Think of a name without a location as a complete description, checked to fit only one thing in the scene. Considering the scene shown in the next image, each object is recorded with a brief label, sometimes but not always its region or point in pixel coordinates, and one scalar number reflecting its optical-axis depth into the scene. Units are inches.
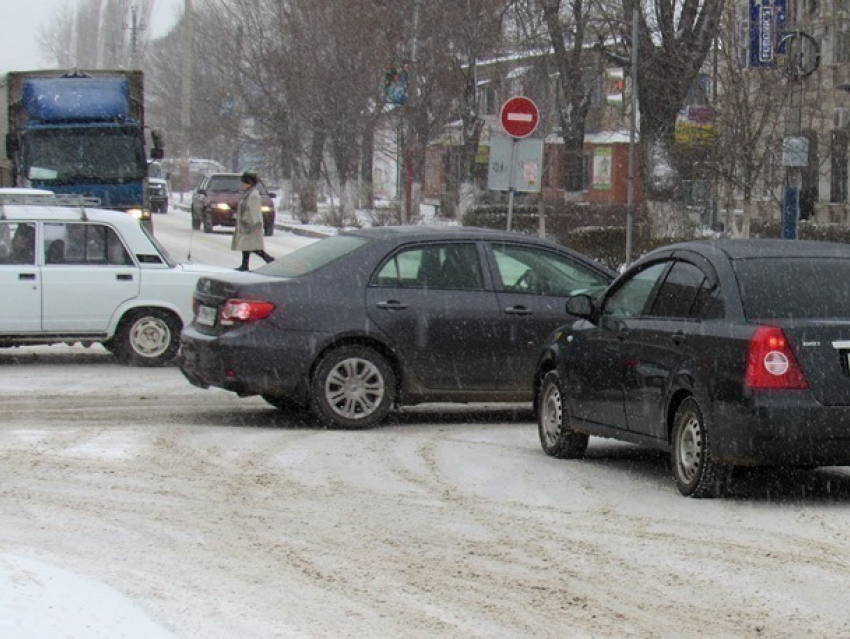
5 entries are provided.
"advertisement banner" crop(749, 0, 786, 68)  1149.7
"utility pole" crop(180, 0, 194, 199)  2706.7
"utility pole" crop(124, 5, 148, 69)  4281.5
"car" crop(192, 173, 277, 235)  1952.5
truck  1116.5
